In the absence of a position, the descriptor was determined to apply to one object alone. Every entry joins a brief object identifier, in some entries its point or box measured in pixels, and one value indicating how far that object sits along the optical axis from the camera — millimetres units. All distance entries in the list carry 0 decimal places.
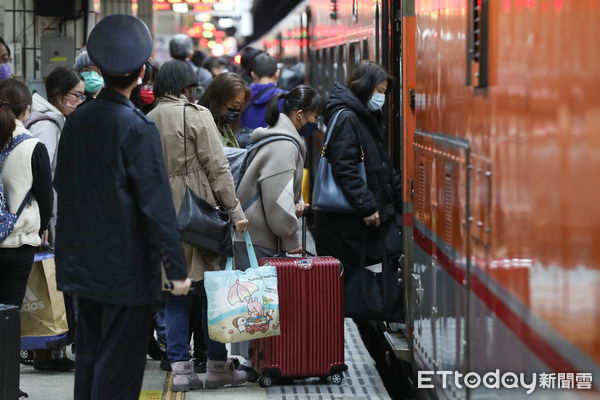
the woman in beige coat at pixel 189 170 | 11172
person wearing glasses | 12297
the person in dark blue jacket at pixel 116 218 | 8141
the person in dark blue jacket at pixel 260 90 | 17500
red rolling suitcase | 11516
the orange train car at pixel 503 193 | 4863
